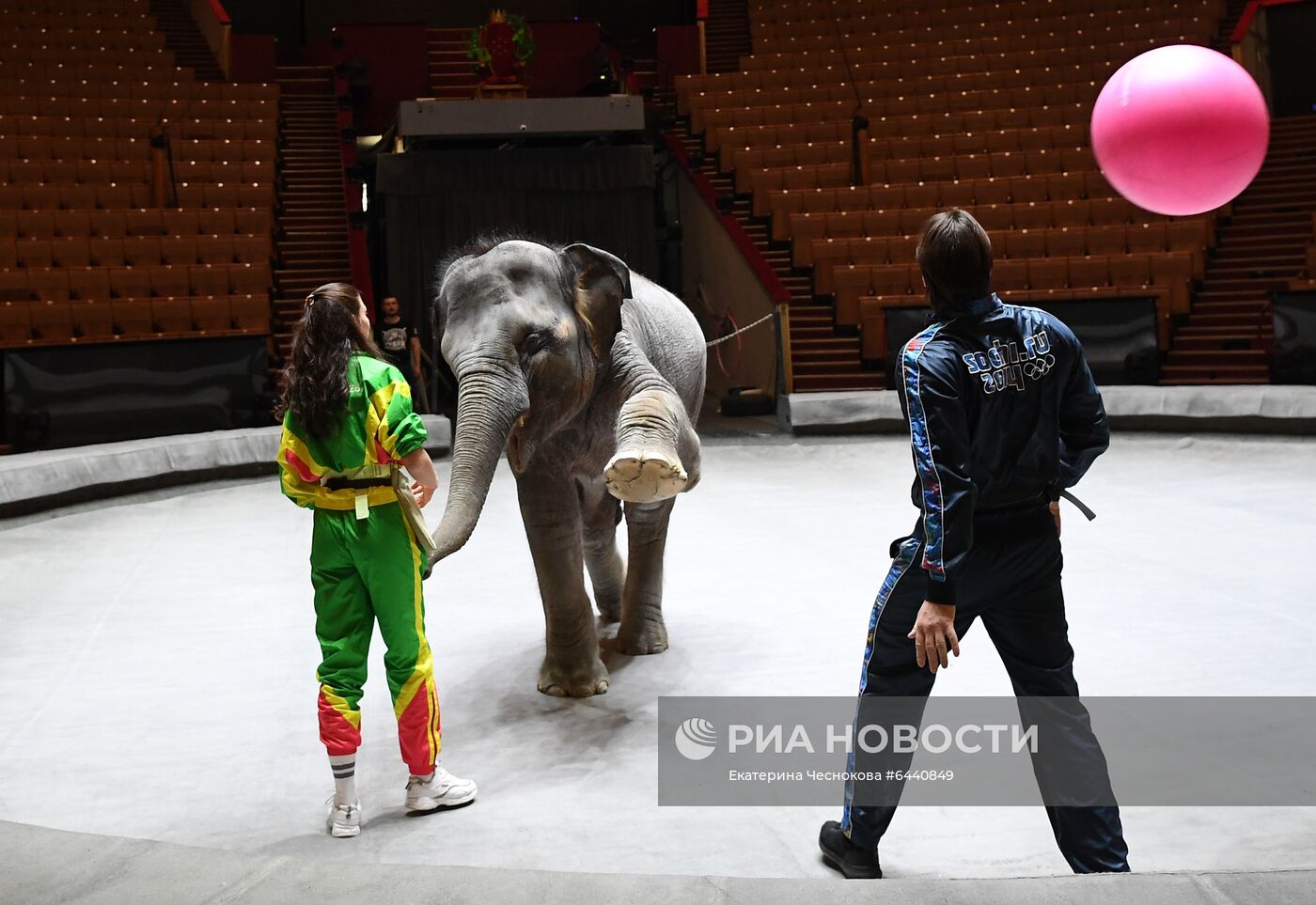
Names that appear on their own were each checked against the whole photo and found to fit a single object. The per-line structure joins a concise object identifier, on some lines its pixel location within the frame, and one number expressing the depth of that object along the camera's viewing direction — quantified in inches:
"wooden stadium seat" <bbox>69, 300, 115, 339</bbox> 432.8
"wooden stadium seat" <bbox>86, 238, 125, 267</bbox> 467.2
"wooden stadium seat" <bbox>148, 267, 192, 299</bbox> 458.6
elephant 134.2
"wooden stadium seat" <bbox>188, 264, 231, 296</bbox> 464.8
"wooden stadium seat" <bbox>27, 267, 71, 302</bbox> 441.1
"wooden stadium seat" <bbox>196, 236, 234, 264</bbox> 488.4
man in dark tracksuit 93.0
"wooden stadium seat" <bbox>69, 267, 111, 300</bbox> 446.6
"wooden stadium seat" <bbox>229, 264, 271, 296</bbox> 470.3
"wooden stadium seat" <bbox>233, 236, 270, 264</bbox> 492.4
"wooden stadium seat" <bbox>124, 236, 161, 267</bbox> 471.5
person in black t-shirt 394.0
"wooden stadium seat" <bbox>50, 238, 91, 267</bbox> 461.4
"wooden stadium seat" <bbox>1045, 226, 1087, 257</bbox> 483.8
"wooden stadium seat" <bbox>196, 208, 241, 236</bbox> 503.5
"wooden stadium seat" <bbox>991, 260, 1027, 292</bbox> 471.5
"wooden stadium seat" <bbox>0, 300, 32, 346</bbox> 423.8
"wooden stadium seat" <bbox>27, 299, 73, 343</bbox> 427.2
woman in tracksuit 121.4
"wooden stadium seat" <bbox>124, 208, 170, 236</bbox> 487.8
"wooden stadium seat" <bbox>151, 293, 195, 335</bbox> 442.9
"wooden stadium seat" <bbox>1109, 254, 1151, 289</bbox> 470.0
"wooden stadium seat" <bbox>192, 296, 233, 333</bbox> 450.3
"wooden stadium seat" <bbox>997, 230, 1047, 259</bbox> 486.0
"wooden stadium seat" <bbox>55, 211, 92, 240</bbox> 477.1
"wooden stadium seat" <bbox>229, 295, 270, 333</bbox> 457.7
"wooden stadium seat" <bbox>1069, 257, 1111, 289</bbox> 470.3
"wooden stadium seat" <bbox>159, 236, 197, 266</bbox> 480.4
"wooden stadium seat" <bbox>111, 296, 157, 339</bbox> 436.8
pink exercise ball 172.4
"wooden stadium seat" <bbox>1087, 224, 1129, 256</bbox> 480.7
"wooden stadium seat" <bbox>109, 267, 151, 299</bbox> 453.4
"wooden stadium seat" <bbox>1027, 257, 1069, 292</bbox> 471.5
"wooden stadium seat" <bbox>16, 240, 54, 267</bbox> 456.8
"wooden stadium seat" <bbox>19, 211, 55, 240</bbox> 473.1
